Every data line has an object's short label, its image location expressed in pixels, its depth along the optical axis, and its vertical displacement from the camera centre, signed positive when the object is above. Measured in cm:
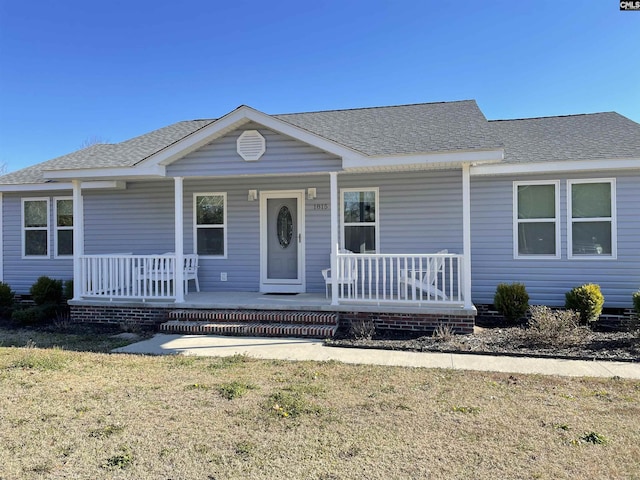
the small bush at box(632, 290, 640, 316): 735 -102
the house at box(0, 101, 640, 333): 780 +67
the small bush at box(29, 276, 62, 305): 1005 -107
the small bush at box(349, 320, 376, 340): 726 -147
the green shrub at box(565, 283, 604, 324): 790 -109
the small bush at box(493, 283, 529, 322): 828 -113
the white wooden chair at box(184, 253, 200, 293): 968 -52
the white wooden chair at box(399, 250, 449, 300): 747 -70
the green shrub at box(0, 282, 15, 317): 1009 -125
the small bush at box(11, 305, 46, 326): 882 -146
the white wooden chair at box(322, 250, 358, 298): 779 -62
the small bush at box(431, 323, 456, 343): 700 -149
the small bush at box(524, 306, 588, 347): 662 -138
